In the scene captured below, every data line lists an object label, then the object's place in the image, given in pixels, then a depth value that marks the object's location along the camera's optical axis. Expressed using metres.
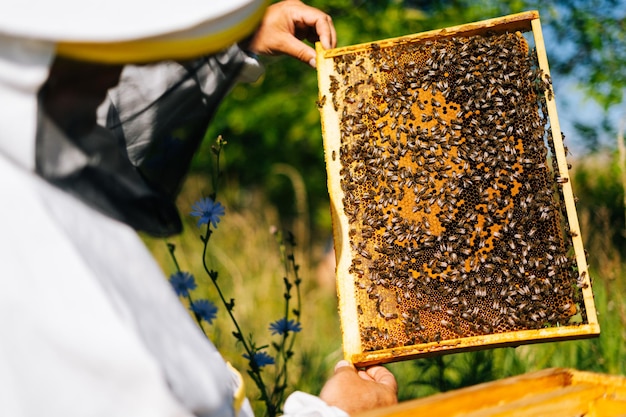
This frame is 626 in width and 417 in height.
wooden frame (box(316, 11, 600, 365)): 2.59
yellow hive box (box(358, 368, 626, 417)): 1.88
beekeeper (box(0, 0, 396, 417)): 1.37
